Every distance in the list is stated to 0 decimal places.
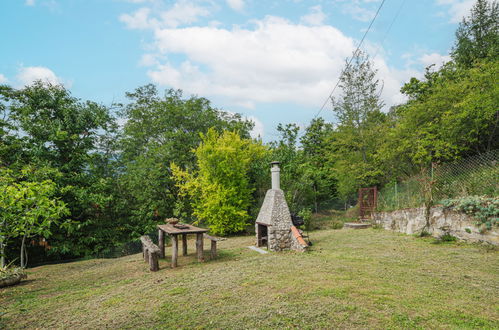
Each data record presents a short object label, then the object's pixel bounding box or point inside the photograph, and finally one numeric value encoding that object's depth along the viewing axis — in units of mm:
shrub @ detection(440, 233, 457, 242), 7341
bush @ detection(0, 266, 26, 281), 5694
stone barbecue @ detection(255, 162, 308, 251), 7534
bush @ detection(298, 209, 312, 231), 12047
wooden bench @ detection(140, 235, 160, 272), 6051
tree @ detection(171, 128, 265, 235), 11883
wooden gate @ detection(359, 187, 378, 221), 12945
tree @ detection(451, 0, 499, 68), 14453
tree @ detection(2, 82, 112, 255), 10641
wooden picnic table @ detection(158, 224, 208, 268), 6230
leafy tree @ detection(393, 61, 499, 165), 8859
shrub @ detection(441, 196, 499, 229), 6213
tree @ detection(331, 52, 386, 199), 14141
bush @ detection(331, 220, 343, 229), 12898
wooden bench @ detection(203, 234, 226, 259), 7004
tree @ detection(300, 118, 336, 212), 18656
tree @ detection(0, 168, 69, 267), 5324
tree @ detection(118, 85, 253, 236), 13766
